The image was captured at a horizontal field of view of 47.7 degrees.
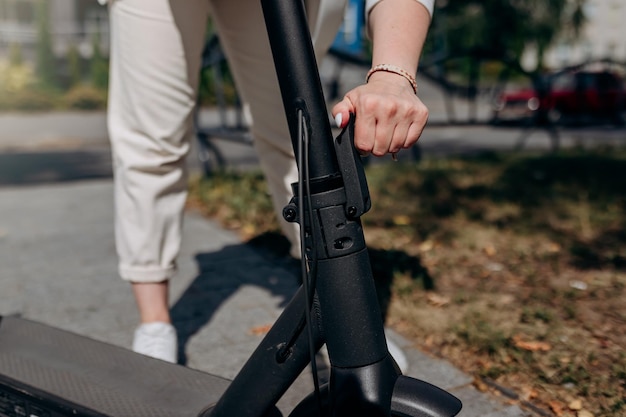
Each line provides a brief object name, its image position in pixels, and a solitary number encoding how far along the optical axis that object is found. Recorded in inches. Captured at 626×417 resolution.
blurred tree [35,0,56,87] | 847.7
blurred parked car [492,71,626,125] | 266.4
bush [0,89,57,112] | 724.0
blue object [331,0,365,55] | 245.9
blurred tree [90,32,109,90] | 828.0
